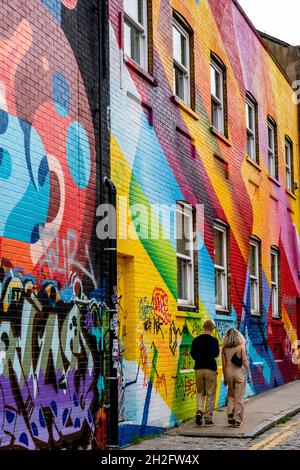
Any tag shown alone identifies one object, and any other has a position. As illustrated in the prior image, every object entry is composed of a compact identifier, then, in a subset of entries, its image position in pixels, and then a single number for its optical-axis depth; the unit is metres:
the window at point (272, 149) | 22.05
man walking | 12.90
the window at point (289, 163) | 24.23
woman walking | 13.02
